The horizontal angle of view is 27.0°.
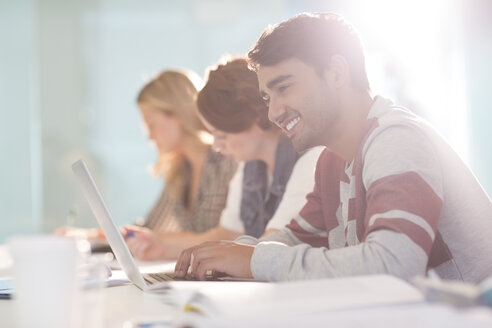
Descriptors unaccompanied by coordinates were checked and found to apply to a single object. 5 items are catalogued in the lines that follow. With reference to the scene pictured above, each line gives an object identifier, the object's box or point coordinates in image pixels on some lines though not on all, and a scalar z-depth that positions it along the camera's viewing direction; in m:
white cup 1.22
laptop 1.62
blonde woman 2.79
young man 1.48
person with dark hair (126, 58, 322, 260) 2.18
